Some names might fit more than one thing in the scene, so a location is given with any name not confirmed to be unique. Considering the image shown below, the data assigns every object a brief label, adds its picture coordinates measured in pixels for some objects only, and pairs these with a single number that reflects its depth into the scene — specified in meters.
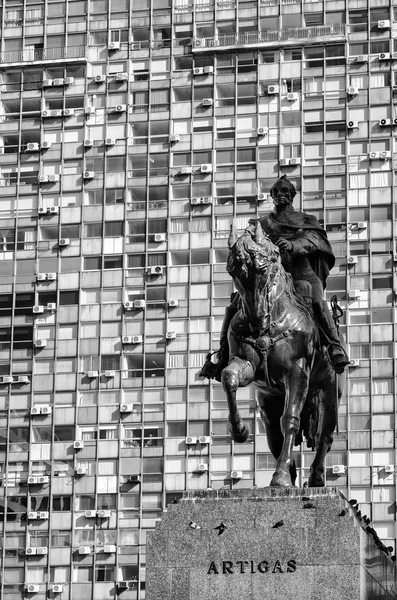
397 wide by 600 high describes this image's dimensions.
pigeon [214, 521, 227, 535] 25.86
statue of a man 28.12
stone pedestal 25.45
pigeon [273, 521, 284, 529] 25.73
